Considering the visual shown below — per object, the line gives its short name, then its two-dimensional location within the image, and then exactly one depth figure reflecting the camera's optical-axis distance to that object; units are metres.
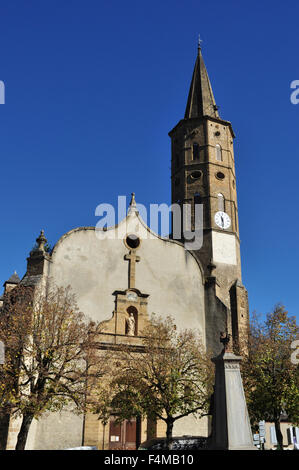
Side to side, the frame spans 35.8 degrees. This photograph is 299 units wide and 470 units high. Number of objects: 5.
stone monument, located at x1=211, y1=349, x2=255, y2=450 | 11.72
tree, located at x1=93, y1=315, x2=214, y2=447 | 20.30
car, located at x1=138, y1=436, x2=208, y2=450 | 19.62
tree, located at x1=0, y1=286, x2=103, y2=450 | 17.25
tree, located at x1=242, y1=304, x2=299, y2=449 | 20.38
